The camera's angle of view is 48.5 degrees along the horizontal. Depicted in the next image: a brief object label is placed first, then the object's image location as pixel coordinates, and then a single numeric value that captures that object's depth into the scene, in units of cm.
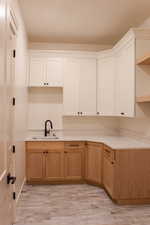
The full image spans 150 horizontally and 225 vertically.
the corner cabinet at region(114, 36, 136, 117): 274
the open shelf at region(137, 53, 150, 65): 243
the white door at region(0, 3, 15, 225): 122
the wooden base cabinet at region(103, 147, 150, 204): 254
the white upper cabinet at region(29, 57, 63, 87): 349
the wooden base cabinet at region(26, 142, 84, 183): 323
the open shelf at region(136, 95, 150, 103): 241
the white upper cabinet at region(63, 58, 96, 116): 354
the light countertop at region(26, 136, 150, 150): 261
